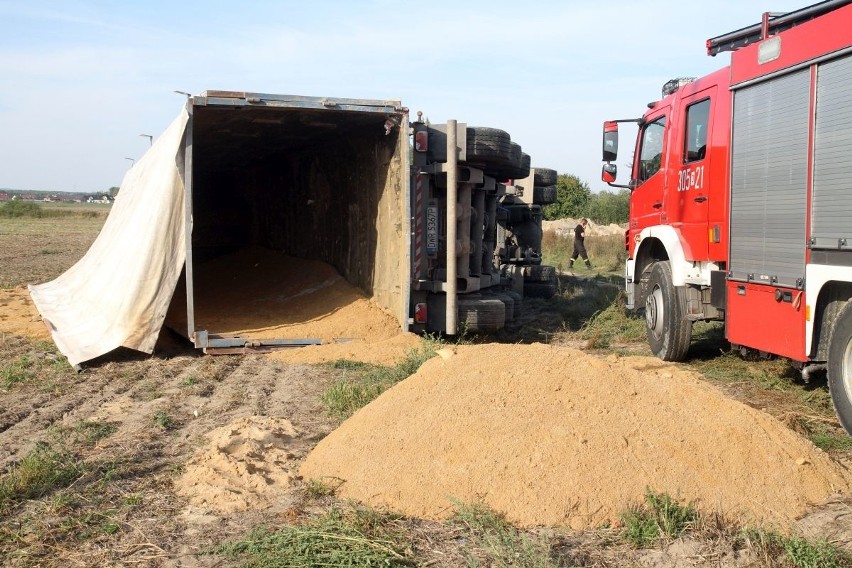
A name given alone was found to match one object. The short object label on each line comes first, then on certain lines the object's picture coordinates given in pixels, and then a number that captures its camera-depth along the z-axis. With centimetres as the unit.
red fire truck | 624
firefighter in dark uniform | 2425
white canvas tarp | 965
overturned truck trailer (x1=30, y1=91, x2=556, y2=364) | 976
